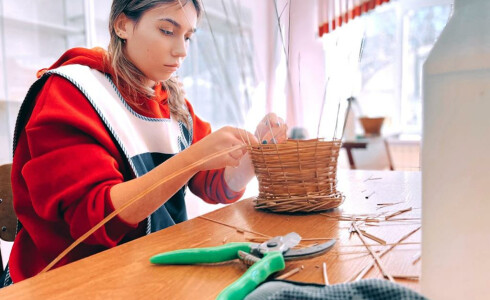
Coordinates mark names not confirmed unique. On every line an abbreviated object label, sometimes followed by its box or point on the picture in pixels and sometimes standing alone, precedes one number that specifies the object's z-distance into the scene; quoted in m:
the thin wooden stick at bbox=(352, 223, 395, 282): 0.44
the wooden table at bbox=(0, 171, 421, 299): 0.42
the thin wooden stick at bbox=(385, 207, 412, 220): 0.69
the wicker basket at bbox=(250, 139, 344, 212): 0.68
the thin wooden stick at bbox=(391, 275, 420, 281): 0.43
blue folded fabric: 0.30
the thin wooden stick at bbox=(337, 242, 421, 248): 0.55
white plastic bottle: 0.28
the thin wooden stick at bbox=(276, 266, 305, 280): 0.44
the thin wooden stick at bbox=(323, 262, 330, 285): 0.43
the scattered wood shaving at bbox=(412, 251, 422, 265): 0.48
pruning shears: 0.46
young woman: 0.71
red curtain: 3.30
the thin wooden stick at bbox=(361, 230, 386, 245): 0.56
